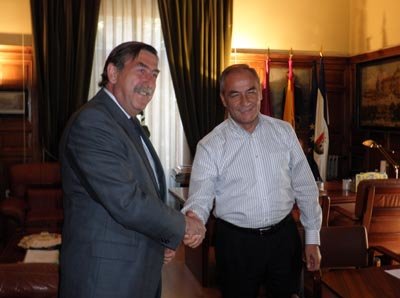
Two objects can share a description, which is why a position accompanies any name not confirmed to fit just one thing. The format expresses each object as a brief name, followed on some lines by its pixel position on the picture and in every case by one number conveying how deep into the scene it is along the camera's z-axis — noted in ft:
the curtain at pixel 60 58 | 18.48
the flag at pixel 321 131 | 20.45
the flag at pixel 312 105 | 20.79
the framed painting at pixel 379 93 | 18.49
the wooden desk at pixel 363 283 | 5.84
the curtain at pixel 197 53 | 19.77
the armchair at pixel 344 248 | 8.28
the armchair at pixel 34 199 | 15.80
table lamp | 15.10
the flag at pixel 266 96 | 20.66
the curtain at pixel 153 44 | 19.56
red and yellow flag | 20.74
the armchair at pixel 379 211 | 11.96
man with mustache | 5.03
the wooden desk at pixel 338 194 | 13.70
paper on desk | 6.49
